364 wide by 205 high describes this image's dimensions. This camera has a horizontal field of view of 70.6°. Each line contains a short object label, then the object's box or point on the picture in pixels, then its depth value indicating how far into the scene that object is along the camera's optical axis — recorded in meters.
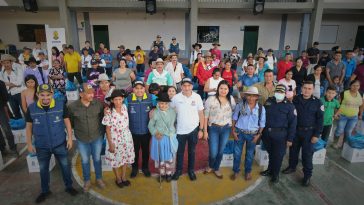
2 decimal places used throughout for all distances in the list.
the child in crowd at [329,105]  5.25
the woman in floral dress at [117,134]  3.97
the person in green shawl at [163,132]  4.17
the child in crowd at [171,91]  4.60
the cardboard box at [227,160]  5.08
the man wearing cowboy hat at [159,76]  5.70
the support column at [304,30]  16.12
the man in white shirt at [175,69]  6.71
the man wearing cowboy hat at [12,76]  5.81
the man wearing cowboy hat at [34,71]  6.24
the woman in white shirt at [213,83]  5.66
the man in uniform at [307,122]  4.28
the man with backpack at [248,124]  4.24
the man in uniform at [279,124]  4.19
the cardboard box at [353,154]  5.25
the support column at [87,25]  16.91
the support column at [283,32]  17.70
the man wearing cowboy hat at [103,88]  4.84
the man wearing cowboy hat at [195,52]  10.10
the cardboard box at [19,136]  5.96
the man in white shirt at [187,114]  4.23
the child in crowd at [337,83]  7.07
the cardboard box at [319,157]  5.13
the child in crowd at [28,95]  4.73
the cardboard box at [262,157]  5.11
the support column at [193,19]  13.96
